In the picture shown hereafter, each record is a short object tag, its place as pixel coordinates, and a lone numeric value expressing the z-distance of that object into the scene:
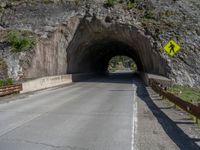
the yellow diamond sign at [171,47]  20.61
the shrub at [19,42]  31.05
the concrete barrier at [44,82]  24.12
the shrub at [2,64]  29.67
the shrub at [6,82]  22.94
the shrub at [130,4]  33.62
